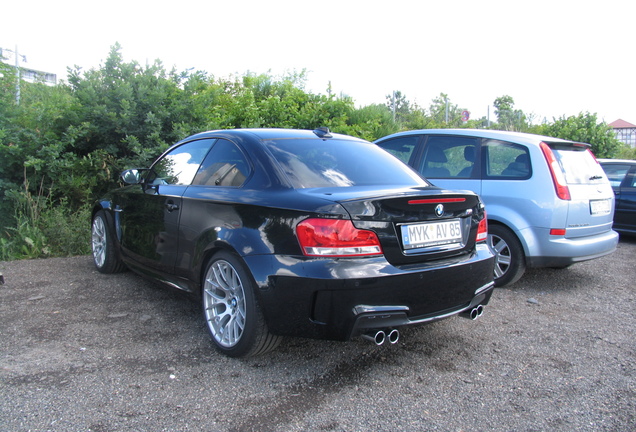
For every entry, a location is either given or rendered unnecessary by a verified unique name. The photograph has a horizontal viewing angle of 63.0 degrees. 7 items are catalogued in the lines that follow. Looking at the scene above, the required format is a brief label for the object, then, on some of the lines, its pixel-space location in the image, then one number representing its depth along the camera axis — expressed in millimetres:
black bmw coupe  2875
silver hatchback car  5082
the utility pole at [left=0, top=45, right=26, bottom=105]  7105
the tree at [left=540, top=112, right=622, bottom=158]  19844
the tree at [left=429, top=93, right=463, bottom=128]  25805
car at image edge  8531
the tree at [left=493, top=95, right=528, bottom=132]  51006
